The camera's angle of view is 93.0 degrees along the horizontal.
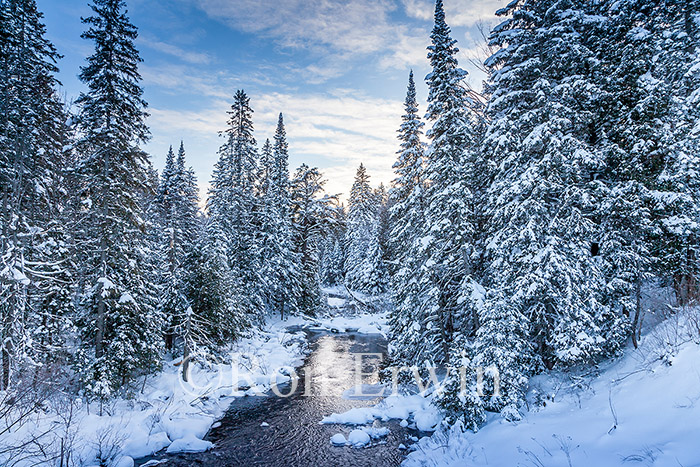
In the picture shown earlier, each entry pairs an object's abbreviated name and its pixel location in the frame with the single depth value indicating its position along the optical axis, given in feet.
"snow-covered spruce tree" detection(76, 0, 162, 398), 40.70
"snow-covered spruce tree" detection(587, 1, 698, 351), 33.06
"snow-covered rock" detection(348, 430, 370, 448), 35.24
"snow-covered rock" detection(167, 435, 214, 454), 33.63
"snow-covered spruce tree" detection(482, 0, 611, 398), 32.83
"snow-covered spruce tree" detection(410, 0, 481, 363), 41.73
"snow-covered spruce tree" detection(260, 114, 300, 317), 93.81
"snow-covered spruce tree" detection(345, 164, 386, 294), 127.75
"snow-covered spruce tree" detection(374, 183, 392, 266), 132.45
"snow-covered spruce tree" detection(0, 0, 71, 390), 30.45
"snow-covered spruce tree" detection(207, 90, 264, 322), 84.94
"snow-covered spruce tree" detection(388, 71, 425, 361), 46.44
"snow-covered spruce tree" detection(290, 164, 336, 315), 107.45
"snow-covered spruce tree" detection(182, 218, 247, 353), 57.11
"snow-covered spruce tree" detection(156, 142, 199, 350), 58.23
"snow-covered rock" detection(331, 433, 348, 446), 35.27
